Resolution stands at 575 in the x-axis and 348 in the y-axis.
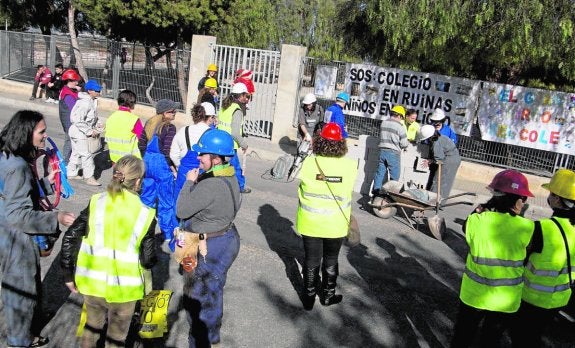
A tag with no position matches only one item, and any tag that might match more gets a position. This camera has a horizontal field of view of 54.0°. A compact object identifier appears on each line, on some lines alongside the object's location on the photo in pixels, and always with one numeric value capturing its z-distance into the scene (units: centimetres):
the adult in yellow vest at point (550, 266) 410
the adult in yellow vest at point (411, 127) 1098
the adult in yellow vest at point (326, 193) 527
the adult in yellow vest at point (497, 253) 394
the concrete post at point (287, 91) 1430
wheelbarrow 841
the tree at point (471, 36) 1143
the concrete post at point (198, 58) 1566
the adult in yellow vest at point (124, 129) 777
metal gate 1473
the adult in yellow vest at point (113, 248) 376
